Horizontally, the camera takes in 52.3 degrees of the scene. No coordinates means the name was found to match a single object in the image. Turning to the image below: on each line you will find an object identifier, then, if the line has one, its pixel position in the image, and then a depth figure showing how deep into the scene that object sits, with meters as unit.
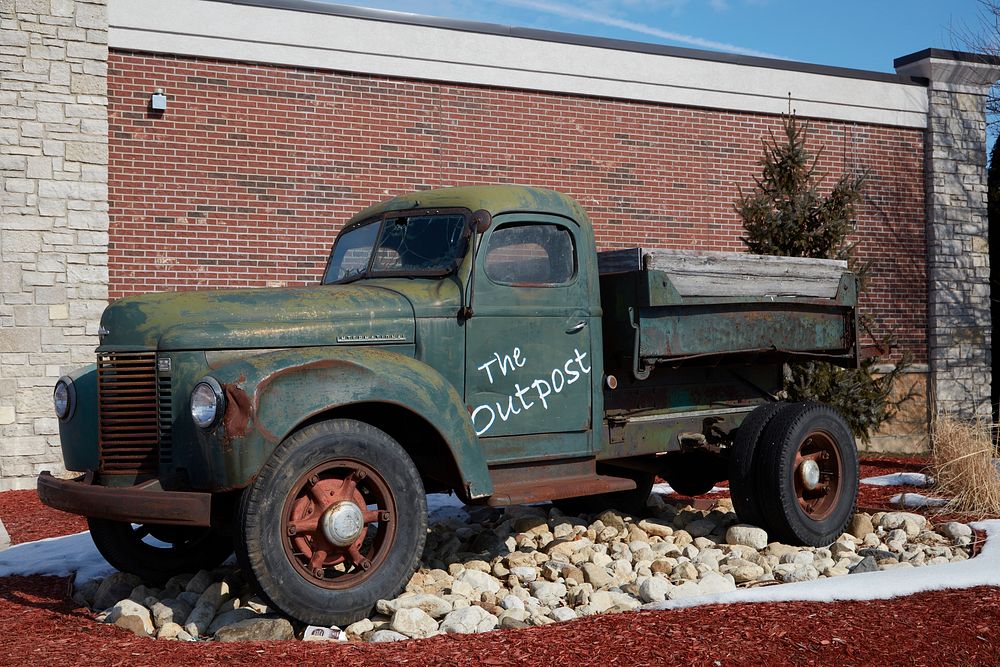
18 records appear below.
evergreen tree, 10.38
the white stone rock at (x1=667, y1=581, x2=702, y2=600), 4.93
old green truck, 4.54
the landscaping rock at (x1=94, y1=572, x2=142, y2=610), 5.45
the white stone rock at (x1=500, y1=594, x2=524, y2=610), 4.86
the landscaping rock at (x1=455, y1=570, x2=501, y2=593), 5.20
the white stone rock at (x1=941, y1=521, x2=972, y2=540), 6.41
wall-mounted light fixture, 9.98
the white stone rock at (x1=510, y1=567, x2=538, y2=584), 5.38
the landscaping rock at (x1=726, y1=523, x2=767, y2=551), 6.16
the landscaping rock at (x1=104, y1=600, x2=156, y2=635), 4.73
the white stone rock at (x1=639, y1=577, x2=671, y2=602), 4.85
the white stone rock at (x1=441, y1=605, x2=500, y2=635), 4.50
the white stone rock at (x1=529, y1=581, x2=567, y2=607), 5.00
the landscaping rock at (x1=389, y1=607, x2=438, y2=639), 4.49
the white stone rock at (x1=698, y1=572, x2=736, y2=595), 5.07
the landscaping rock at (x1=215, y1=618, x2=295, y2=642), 4.48
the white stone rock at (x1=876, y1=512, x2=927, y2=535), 6.73
